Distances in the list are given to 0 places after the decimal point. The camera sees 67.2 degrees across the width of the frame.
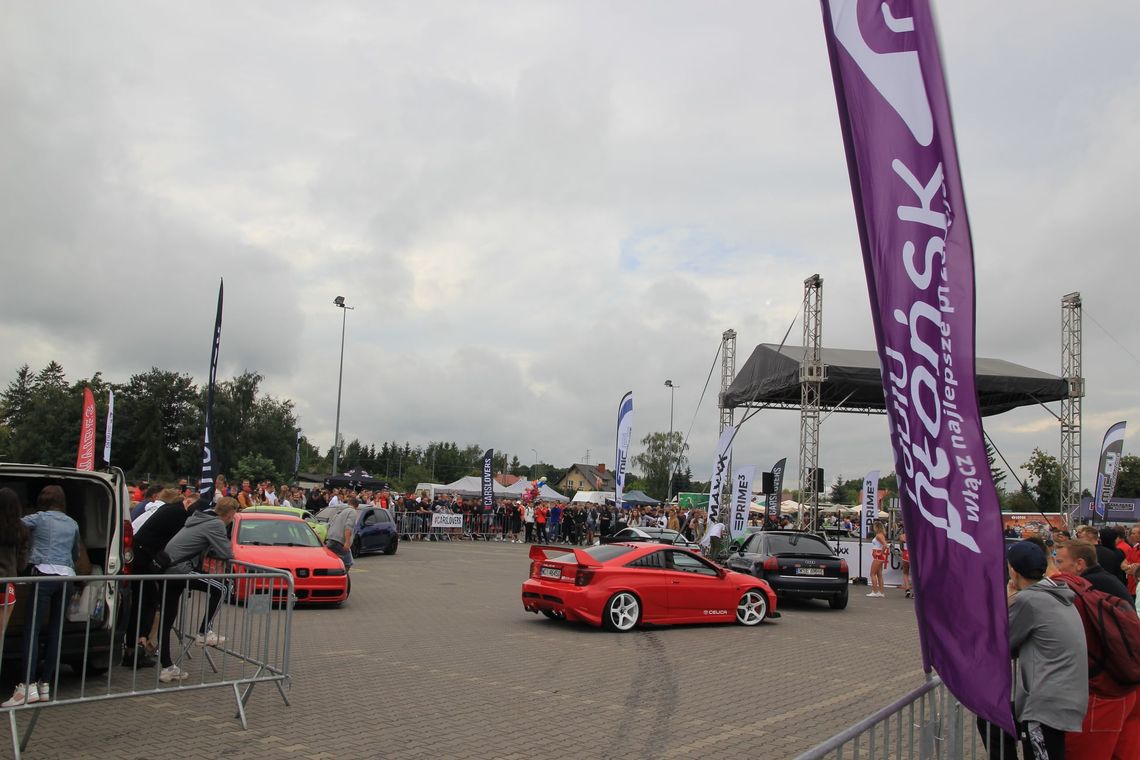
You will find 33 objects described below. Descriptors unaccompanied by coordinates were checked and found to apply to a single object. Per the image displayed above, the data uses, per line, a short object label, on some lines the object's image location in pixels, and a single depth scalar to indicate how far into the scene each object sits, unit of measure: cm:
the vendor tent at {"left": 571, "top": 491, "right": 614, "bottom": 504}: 5996
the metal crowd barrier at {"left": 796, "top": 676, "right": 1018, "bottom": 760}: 333
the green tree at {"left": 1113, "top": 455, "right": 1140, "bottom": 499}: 8150
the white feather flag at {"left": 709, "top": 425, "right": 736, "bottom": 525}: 2352
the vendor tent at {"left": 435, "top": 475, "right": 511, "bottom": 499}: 5316
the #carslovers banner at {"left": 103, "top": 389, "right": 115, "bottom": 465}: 2682
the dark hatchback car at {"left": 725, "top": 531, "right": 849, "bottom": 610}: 1628
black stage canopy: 2767
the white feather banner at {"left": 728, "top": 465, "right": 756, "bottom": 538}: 2414
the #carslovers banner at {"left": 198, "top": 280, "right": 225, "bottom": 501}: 1231
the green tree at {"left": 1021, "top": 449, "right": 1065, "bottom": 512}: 6431
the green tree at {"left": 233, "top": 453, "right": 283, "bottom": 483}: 7081
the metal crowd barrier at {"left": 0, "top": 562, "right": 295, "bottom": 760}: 627
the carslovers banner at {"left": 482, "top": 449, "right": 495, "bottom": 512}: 3472
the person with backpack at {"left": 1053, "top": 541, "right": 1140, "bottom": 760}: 434
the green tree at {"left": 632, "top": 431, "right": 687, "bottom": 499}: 10206
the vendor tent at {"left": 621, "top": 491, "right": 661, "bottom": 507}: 6128
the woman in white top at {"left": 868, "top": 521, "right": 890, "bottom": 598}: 2019
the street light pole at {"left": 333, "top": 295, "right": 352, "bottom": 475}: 4753
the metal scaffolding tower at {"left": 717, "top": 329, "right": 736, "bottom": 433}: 3150
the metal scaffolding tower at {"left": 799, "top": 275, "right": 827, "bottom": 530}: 2650
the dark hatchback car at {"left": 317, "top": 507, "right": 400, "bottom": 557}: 2436
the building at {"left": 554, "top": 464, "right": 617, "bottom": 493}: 15112
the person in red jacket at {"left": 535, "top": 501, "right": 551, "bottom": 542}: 3644
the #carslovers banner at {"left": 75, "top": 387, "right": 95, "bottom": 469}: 2352
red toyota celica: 1239
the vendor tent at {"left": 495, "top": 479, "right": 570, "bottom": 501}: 5378
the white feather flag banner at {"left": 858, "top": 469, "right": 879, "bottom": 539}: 2710
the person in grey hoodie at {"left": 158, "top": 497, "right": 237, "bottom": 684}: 794
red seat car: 1317
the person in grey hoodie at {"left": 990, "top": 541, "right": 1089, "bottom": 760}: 412
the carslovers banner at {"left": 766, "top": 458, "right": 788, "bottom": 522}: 2975
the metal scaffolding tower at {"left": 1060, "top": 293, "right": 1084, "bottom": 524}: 2997
